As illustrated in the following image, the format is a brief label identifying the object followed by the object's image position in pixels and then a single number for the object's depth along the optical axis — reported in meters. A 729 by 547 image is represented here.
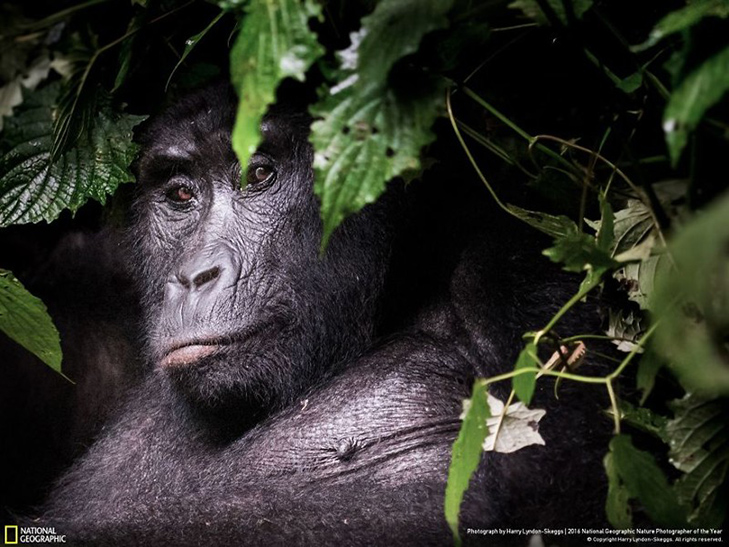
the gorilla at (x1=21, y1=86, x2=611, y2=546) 5.04
